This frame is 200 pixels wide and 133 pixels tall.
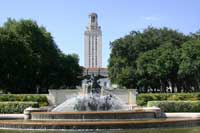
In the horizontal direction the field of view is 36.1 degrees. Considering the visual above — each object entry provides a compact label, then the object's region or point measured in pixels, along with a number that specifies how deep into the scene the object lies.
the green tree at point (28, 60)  43.37
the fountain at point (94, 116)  15.93
